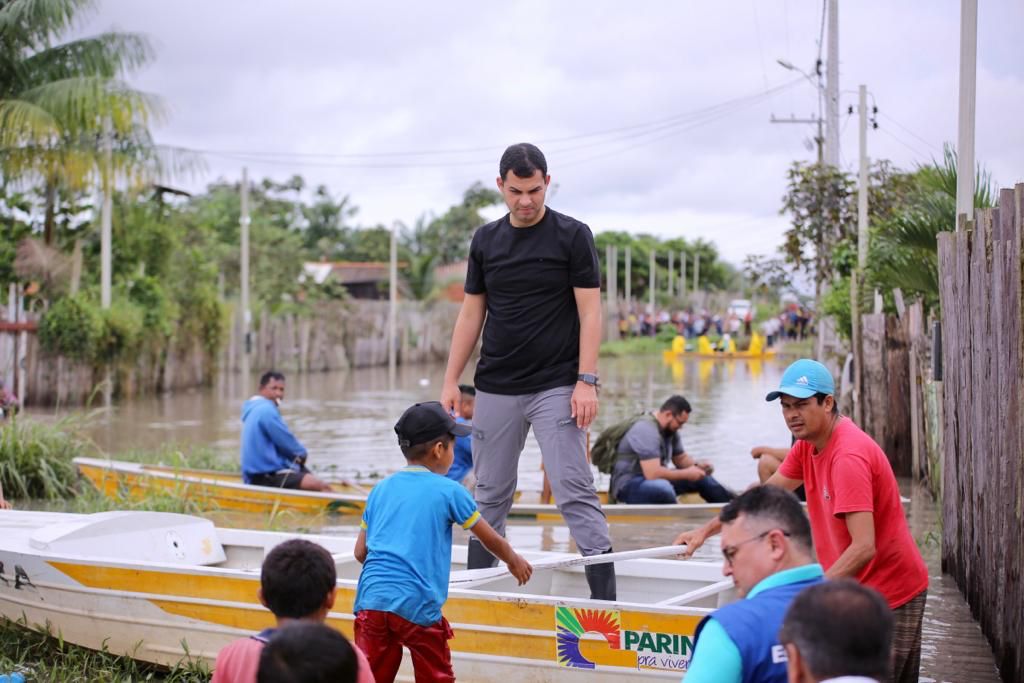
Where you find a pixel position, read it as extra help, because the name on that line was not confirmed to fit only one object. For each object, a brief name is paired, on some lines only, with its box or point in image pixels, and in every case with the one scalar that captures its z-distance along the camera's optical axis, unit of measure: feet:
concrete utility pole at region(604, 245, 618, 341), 174.90
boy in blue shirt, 14.87
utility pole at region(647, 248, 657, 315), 203.63
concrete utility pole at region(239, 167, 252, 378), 100.42
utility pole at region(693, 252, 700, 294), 251.19
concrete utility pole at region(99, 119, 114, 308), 76.84
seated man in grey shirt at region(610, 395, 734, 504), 33.60
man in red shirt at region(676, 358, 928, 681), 14.34
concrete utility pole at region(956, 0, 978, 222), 25.94
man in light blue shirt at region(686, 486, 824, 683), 9.45
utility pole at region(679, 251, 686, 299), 240.94
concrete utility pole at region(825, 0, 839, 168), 83.87
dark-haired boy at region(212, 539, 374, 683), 11.64
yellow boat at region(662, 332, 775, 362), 144.97
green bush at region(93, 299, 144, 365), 78.89
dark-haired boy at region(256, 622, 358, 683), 9.33
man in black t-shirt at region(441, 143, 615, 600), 18.60
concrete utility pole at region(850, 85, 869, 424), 43.88
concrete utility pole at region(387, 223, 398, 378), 127.95
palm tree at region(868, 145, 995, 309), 33.78
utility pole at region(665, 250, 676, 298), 228.33
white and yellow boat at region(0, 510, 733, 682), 17.99
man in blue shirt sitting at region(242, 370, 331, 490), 35.50
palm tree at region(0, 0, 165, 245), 66.03
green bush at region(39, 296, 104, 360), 75.82
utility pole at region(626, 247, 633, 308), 211.74
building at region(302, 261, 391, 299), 169.89
